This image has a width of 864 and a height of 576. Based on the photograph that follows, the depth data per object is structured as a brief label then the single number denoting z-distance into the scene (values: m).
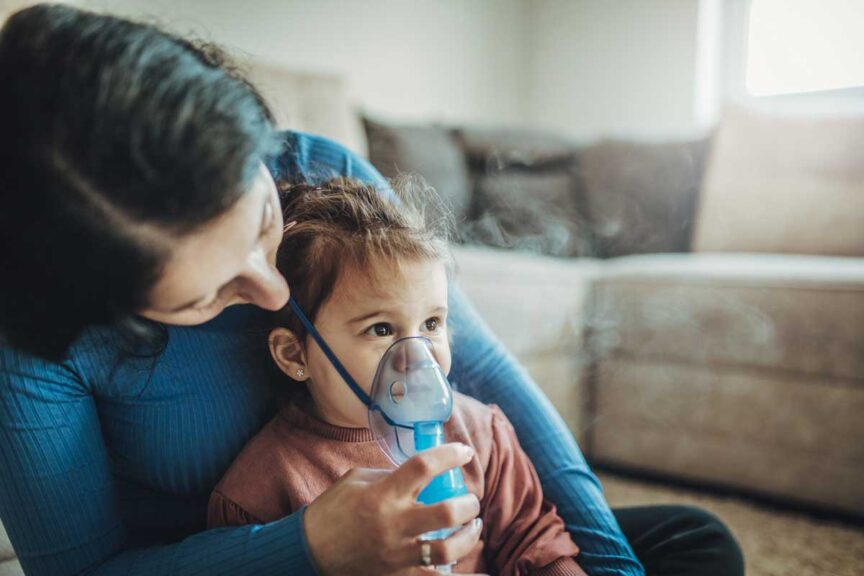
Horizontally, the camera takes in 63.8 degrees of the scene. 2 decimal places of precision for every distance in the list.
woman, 0.50
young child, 0.76
